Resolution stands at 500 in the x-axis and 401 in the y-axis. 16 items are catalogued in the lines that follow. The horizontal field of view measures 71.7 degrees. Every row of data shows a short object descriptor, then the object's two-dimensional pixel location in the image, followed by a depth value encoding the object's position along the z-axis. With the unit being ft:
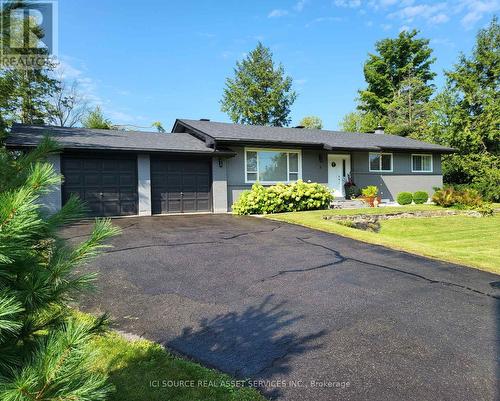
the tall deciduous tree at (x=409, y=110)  106.63
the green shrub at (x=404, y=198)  62.75
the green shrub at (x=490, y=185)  70.44
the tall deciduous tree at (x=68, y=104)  110.54
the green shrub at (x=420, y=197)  64.49
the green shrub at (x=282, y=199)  47.96
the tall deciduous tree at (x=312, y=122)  178.19
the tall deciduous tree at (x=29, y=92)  73.72
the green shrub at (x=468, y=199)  55.36
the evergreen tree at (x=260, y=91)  128.36
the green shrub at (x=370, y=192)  59.41
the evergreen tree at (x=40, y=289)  4.00
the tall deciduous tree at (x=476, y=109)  75.82
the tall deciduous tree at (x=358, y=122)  119.64
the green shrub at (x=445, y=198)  56.95
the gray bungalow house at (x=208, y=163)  44.46
